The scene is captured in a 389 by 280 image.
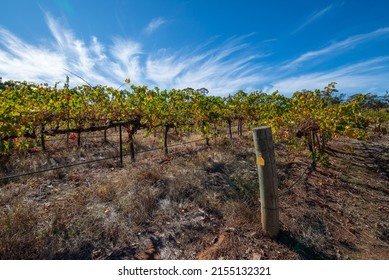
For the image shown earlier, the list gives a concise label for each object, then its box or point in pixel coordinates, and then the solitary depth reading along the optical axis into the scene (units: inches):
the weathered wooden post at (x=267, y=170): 112.7
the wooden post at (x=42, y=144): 298.7
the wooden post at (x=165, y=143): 306.0
